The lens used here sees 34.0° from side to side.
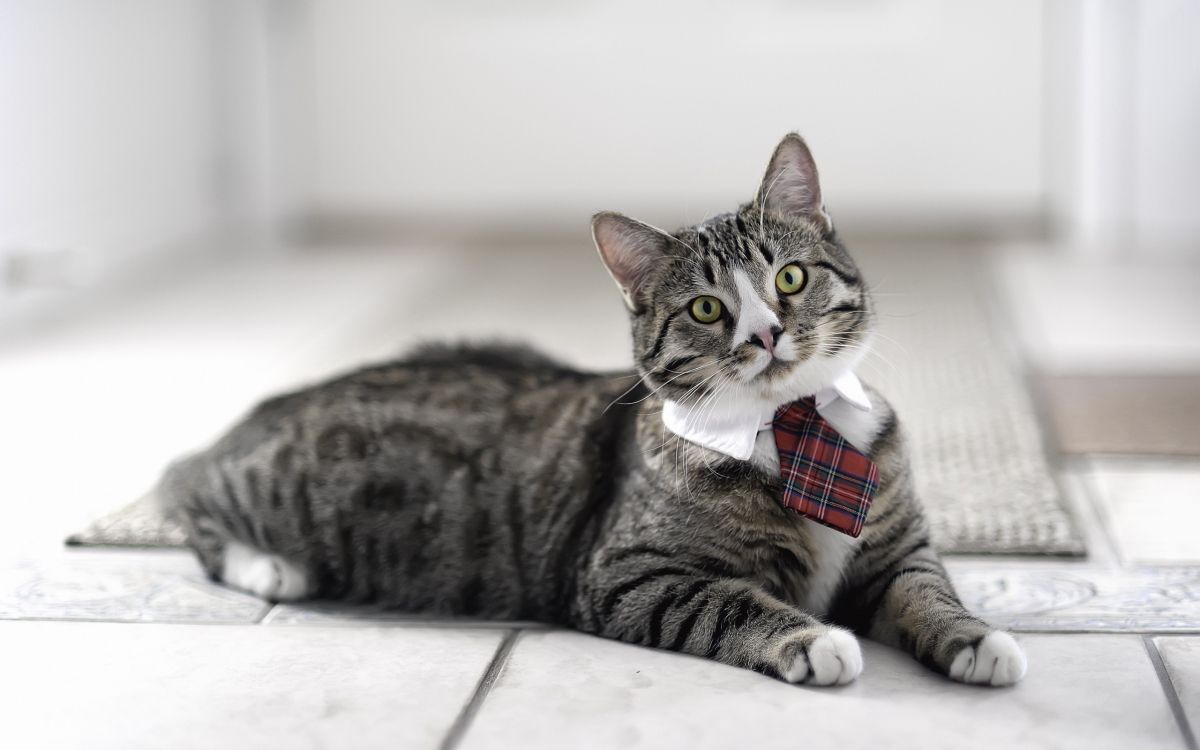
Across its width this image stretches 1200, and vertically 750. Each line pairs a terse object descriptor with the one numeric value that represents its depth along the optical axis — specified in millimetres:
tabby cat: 830
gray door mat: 1012
